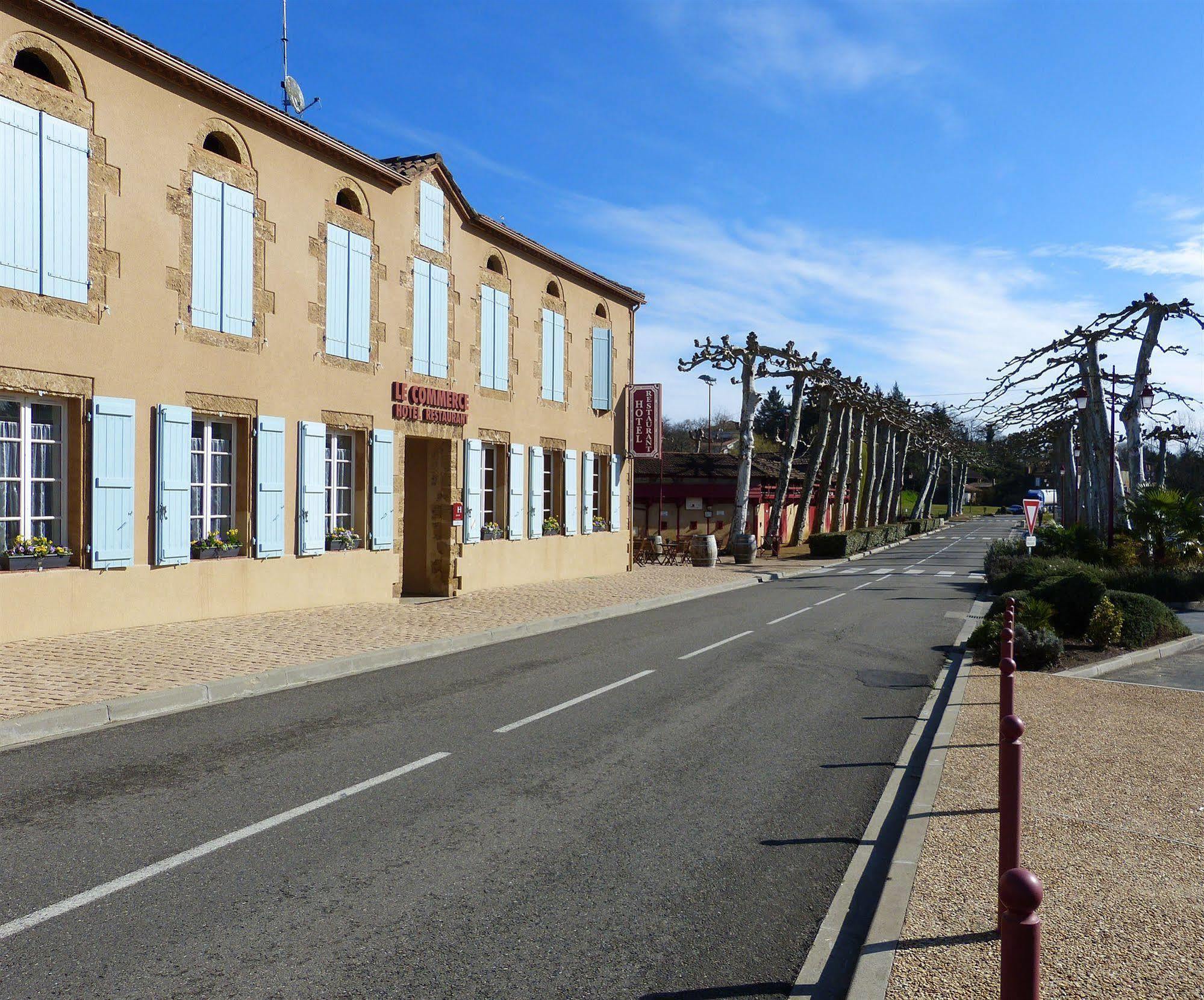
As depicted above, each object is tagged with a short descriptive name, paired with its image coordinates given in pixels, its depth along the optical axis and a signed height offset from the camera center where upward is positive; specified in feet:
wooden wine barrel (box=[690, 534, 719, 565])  108.47 -4.69
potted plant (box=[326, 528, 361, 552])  53.93 -1.73
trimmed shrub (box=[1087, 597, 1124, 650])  43.39 -5.27
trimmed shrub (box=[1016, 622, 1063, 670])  39.01 -5.65
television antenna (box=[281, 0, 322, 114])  56.29 +23.74
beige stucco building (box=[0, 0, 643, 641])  38.45 +7.67
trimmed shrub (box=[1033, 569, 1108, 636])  45.50 -4.32
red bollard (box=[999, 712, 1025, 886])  13.30 -3.98
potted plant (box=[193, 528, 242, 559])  45.37 -1.73
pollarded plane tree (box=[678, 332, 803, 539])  118.62 +17.03
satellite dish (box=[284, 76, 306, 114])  56.29 +23.74
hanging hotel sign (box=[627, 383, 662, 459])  90.27 +8.01
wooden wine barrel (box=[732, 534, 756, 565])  117.08 -4.94
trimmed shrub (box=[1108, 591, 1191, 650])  44.06 -5.24
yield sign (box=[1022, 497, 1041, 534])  68.59 -0.26
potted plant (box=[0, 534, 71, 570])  37.22 -1.73
